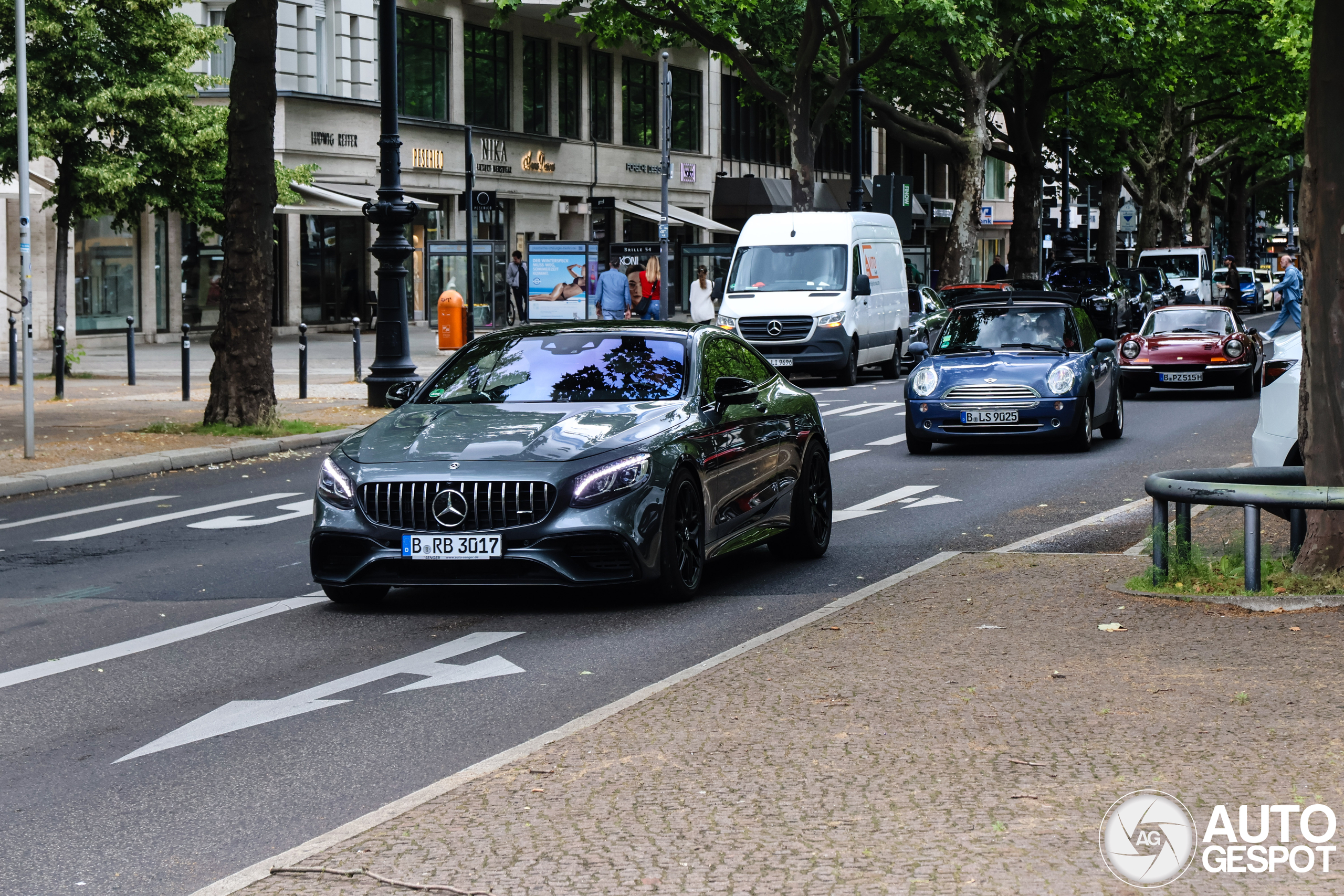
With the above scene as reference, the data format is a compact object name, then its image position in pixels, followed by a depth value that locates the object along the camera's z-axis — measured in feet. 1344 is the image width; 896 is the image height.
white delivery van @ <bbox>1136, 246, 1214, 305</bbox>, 191.31
